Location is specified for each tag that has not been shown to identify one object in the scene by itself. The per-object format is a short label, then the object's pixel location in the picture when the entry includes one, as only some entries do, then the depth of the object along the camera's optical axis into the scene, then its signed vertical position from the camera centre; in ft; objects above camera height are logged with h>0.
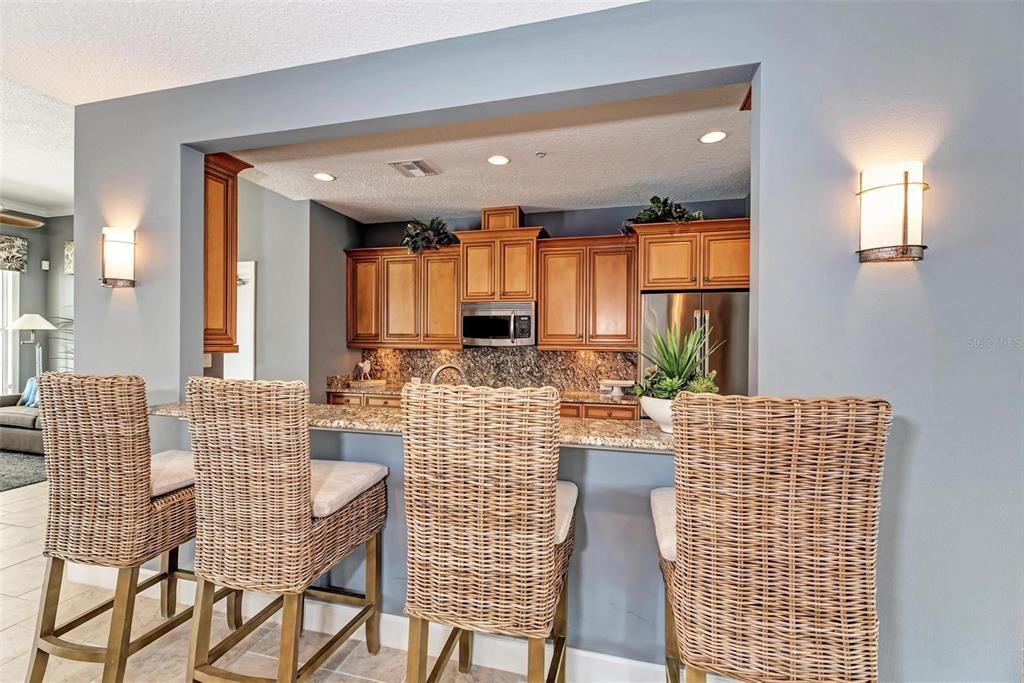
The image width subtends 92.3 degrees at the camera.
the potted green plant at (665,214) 12.67 +3.25
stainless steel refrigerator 11.89 +0.48
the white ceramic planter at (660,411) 5.36 -0.80
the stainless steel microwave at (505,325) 14.47 +0.36
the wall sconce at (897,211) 4.89 +1.30
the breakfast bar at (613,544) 6.00 -2.57
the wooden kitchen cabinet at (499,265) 14.37 +2.13
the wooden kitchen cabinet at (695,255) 12.37 +2.15
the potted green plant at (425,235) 15.21 +3.13
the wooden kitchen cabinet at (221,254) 8.93 +1.50
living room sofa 16.20 -3.25
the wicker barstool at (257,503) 4.89 -1.75
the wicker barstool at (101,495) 5.51 -1.87
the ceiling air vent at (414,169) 10.94 +3.85
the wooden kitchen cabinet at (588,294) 13.98 +1.26
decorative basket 15.64 -1.57
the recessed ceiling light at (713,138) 9.32 +3.89
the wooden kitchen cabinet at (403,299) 15.40 +1.20
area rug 13.82 -4.17
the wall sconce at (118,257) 7.91 +1.24
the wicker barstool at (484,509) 4.22 -1.54
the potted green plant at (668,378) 5.39 -0.44
